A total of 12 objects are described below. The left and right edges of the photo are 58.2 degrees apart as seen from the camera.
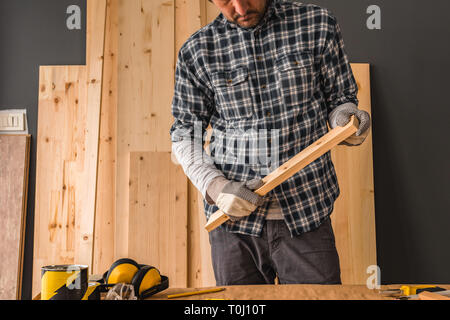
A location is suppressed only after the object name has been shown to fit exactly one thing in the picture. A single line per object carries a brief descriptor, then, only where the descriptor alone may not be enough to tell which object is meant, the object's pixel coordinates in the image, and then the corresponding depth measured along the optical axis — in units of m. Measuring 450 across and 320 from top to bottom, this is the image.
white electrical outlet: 2.34
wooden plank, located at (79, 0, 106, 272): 2.16
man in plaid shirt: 1.30
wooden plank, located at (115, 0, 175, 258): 2.20
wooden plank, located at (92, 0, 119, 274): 2.25
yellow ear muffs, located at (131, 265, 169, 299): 1.01
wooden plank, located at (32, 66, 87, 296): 2.24
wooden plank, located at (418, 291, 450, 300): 0.87
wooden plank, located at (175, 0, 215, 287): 2.16
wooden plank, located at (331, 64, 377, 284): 2.19
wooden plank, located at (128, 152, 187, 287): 2.13
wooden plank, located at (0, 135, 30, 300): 2.20
